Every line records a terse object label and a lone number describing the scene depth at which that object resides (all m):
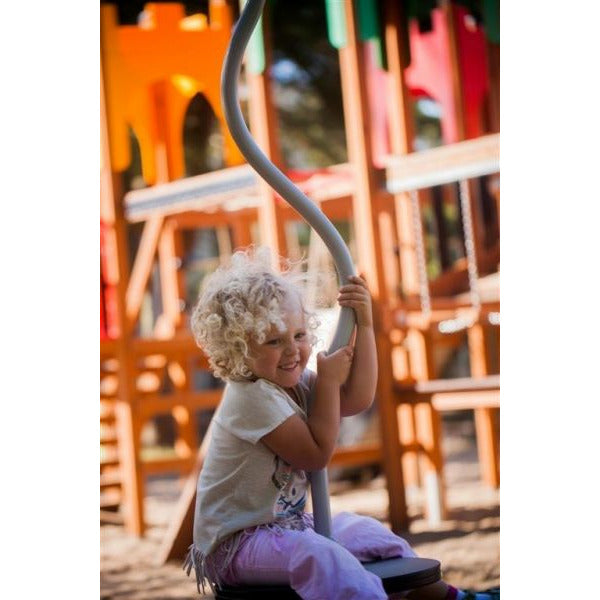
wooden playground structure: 5.55
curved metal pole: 3.73
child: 3.66
